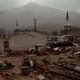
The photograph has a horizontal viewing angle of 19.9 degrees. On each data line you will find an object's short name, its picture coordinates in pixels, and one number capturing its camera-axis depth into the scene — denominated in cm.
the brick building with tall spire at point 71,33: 6302
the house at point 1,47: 3500
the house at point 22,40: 4041
